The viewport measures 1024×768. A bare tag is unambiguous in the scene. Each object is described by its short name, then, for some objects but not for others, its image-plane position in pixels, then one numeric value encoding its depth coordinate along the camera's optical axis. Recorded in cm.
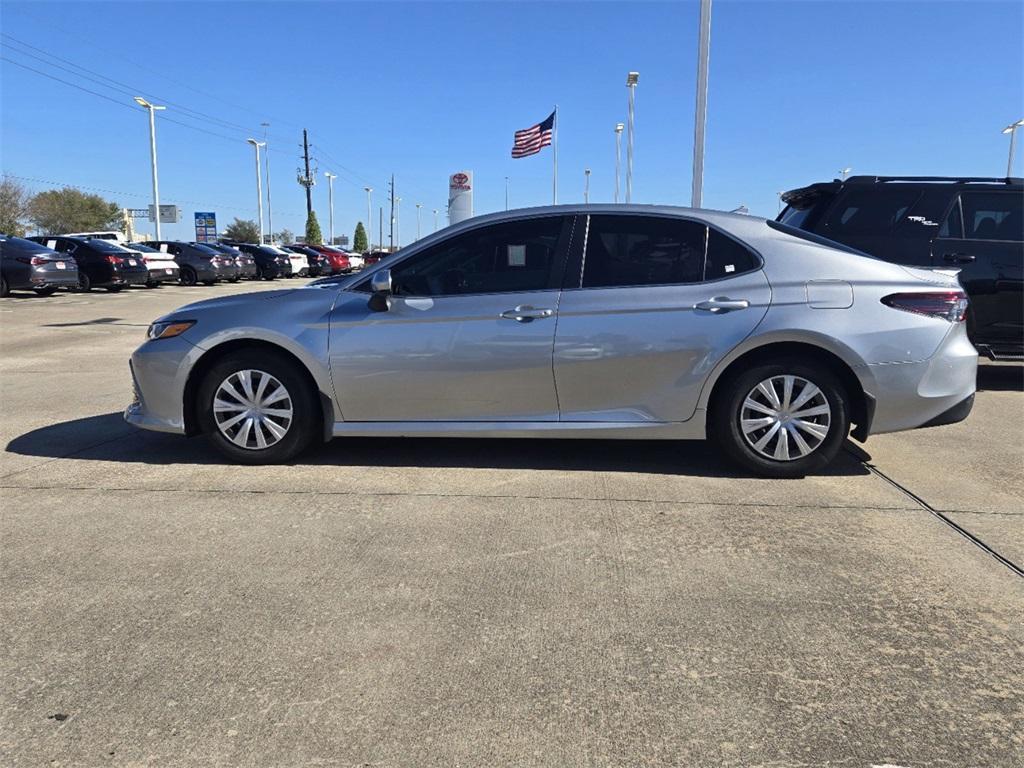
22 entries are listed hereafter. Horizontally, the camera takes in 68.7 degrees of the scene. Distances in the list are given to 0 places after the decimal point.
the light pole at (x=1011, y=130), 4186
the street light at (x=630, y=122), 2089
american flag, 2942
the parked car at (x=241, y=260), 2897
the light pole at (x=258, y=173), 5835
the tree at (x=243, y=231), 9081
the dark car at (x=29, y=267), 1769
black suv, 689
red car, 4327
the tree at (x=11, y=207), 5861
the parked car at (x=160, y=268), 2369
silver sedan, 437
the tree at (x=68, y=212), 6725
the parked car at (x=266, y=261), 3406
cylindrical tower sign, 3936
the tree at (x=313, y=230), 7250
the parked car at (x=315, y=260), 4019
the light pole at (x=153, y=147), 4109
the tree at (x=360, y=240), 10150
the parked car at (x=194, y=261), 2691
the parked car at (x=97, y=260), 2084
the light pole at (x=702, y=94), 1221
